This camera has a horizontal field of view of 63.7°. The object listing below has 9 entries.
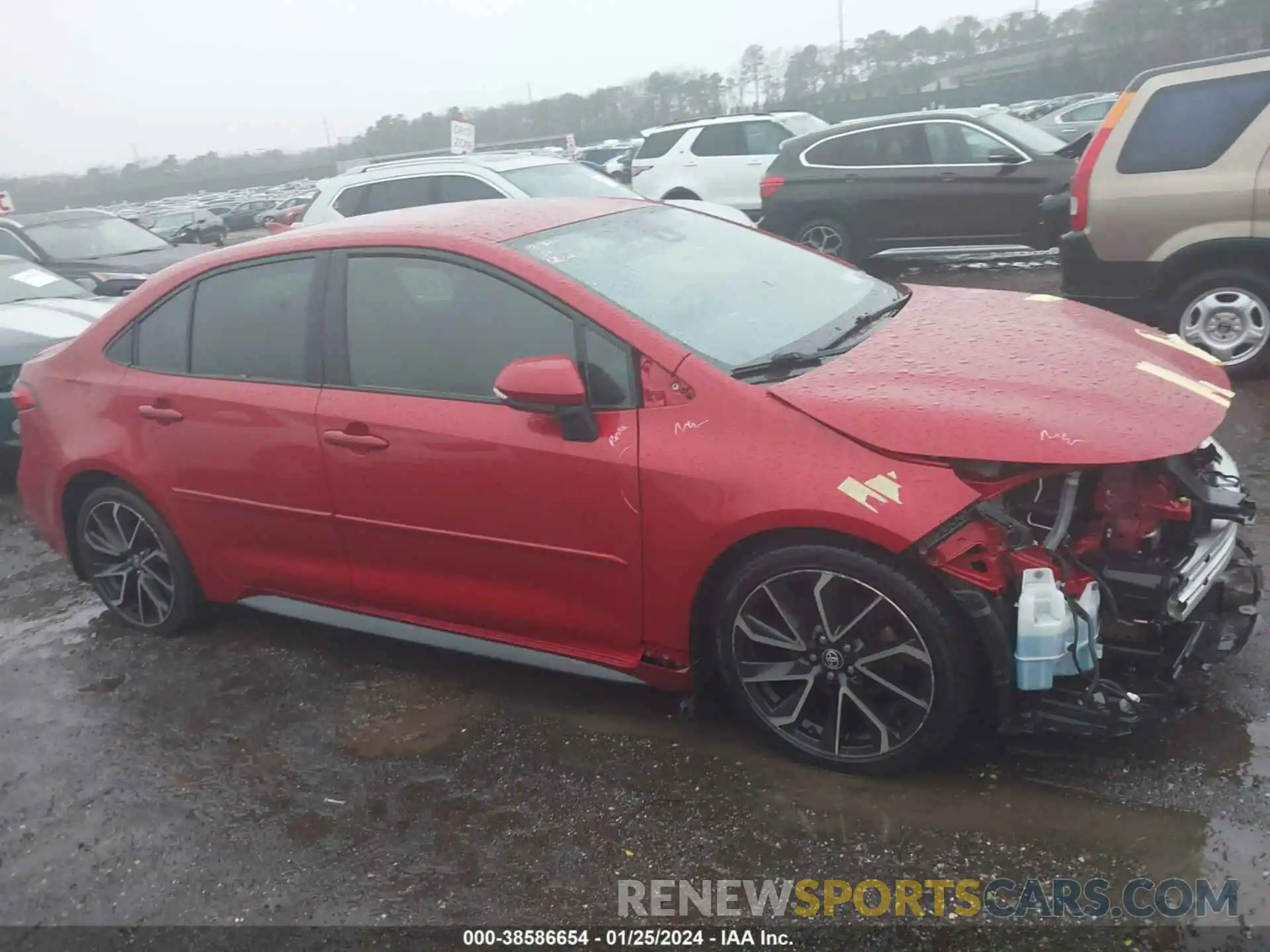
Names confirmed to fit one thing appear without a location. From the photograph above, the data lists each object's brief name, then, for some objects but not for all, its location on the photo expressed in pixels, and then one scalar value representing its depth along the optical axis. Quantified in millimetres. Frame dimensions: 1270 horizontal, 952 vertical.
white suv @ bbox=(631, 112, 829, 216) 13961
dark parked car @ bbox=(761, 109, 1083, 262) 9555
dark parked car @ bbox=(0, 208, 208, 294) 10562
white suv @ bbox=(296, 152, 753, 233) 9156
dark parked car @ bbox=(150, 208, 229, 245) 29250
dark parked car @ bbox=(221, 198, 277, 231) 36844
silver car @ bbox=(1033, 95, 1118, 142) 18734
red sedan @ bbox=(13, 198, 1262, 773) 2639
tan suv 5688
